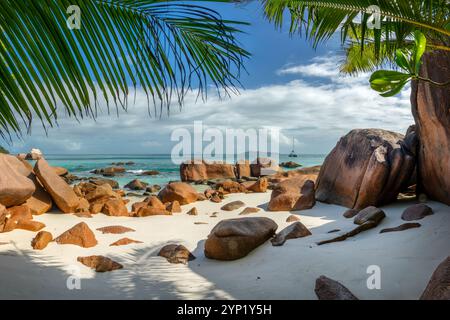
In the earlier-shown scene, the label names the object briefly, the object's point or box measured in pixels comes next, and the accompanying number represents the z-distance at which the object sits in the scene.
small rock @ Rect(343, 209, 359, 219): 5.76
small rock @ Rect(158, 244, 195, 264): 4.20
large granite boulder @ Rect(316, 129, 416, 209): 5.87
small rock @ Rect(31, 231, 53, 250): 4.50
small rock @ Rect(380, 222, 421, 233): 4.18
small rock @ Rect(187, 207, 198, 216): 7.76
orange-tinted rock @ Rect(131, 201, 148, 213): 7.60
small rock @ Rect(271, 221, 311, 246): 4.48
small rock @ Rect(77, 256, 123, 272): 3.79
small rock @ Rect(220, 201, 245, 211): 8.27
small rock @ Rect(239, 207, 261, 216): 7.48
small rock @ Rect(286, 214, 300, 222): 6.18
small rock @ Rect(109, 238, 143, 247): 4.95
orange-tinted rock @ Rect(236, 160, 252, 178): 19.73
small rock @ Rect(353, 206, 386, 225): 4.80
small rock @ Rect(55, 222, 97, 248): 4.72
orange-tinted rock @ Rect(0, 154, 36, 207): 5.85
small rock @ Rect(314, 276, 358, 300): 2.60
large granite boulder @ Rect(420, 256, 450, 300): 2.07
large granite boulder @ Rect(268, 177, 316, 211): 7.02
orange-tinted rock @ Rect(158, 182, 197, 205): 9.07
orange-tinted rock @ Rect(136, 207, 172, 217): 7.29
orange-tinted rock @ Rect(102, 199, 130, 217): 7.30
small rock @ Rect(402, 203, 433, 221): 4.54
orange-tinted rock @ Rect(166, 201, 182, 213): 7.88
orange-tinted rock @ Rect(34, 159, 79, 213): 6.91
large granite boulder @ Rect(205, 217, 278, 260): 4.18
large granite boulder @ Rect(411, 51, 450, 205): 4.35
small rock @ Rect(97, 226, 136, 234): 5.69
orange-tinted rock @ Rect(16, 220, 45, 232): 5.32
